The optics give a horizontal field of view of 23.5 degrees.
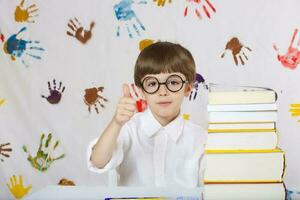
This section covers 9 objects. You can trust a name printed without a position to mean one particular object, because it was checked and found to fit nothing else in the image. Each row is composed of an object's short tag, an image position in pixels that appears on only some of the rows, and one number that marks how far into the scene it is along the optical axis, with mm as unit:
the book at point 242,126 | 1967
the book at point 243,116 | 1984
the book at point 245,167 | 1913
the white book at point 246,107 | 2007
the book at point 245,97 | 2023
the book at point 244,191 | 1901
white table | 2183
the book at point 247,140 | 1945
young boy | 2913
